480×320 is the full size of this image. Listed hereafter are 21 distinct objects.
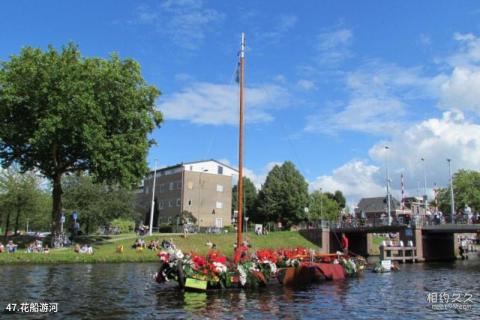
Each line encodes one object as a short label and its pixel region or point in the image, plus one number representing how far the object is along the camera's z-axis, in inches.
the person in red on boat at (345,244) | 1550.9
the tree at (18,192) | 2365.9
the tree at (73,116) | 1771.7
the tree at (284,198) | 3644.2
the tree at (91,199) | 3021.7
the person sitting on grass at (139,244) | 2079.2
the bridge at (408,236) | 2239.2
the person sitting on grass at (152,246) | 2097.7
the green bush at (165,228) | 3118.8
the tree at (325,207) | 4563.7
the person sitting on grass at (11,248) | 1806.8
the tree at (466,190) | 4060.0
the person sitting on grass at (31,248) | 1796.9
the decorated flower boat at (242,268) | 930.7
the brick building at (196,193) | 3673.7
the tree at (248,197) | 3964.1
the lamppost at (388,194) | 2834.2
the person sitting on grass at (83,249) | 1841.4
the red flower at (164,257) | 950.4
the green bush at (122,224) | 3304.6
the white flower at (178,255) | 934.4
